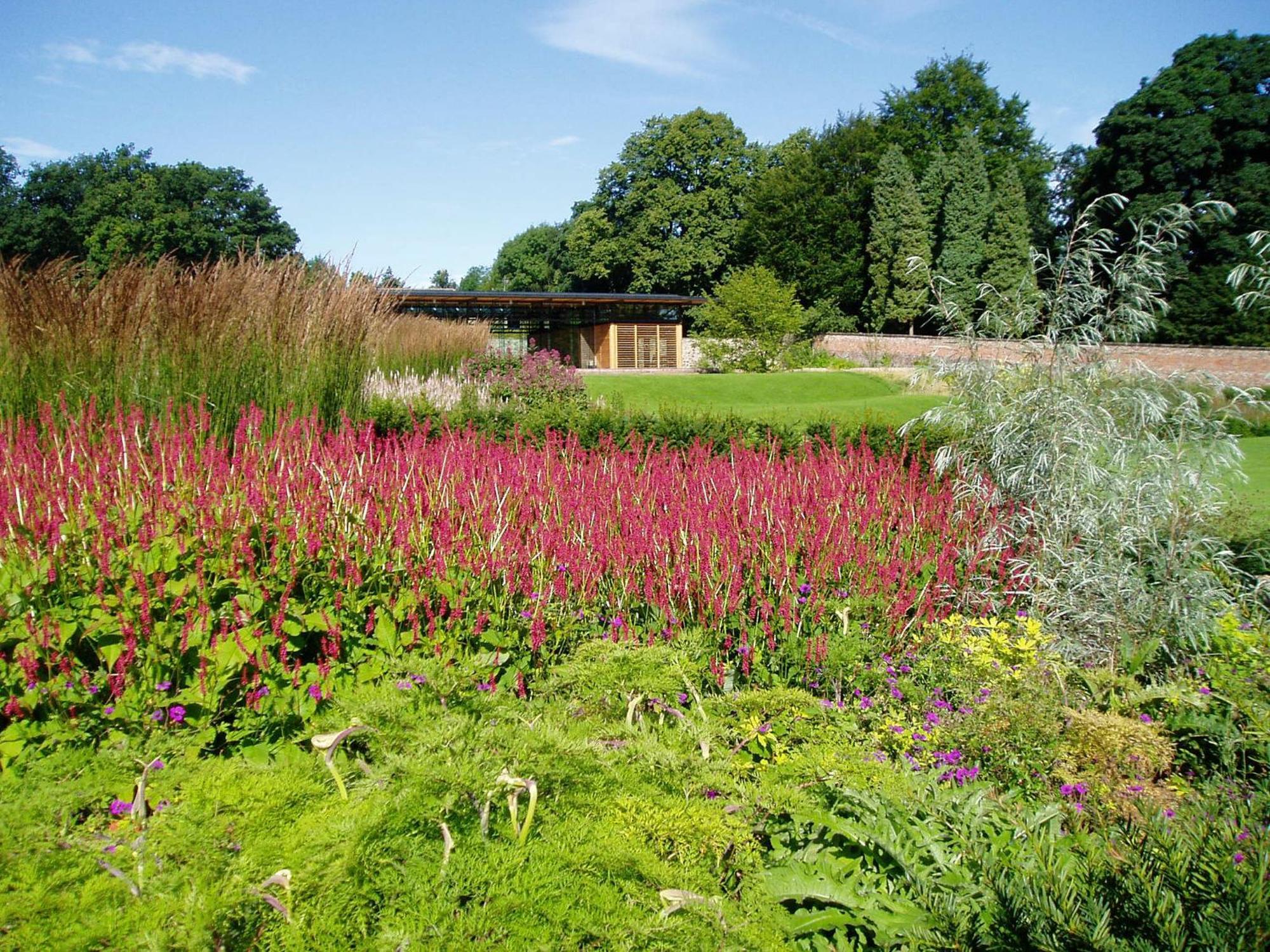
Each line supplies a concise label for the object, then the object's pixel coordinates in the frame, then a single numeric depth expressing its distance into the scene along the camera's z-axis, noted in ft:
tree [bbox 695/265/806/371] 93.09
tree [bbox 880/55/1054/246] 142.51
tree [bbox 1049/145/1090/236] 153.69
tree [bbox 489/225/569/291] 240.32
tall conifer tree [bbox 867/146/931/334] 126.72
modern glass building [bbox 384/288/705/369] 116.16
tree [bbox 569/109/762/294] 149.48
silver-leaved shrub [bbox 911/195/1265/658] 13.41
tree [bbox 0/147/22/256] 161.38
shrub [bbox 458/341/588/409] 42.27
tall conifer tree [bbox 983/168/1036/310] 126.82
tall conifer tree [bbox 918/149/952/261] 131.85
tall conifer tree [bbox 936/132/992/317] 126.93
